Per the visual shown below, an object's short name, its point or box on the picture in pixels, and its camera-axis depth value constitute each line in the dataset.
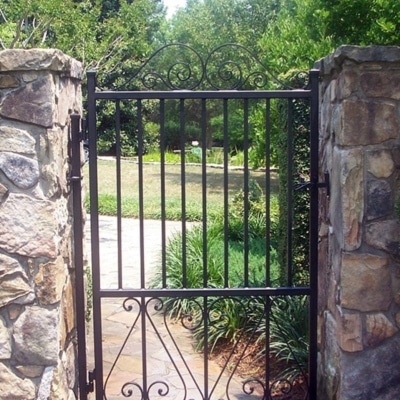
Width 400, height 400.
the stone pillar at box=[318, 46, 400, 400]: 2.83
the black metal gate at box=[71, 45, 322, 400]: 3.16
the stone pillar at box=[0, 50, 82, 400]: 2.75
